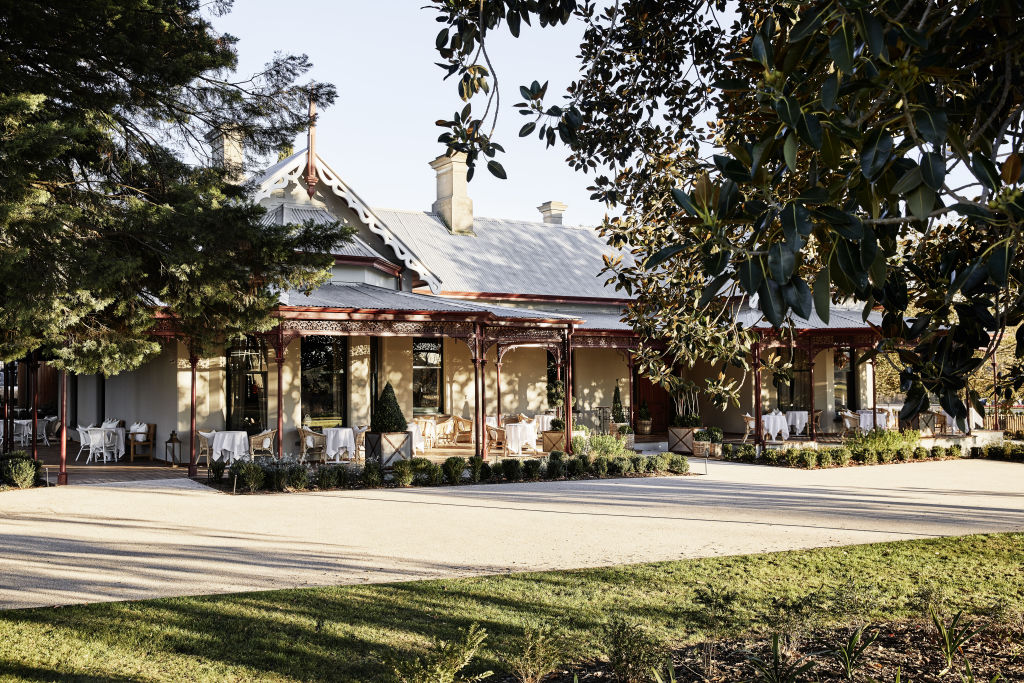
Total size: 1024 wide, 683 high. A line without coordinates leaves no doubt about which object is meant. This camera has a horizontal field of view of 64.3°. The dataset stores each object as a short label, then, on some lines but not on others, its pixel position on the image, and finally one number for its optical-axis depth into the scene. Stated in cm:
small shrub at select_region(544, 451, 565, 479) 1502
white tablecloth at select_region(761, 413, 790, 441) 2081
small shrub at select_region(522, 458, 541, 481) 1484
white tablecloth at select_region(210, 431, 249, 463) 1566
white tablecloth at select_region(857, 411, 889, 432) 2284
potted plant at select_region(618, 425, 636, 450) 1939
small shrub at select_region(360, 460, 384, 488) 1381
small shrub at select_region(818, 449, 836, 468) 1714
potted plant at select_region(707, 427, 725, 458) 1898
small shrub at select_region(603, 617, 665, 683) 452
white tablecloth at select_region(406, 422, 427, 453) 1719
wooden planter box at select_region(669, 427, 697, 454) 1944
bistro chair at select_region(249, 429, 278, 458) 1545
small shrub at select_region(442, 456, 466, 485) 1410
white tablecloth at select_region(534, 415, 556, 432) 2043
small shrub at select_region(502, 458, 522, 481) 1466
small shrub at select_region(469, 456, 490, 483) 1437
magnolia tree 213
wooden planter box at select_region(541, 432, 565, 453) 1764
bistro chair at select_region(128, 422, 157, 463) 1745
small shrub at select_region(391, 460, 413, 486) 1382
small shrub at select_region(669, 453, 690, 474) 1570
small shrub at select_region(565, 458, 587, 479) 1523
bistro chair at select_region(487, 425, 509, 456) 1780
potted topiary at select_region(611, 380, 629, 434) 2222
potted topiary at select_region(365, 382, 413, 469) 1534
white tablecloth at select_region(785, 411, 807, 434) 2247
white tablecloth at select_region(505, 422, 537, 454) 1711
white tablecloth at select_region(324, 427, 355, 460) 1611
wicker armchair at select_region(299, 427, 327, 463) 1617
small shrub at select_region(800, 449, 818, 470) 1691
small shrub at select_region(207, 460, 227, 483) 1377
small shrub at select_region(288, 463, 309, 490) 1342
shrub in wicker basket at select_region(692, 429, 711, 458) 1881
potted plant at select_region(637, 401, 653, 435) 2319
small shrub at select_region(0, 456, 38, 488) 1320
